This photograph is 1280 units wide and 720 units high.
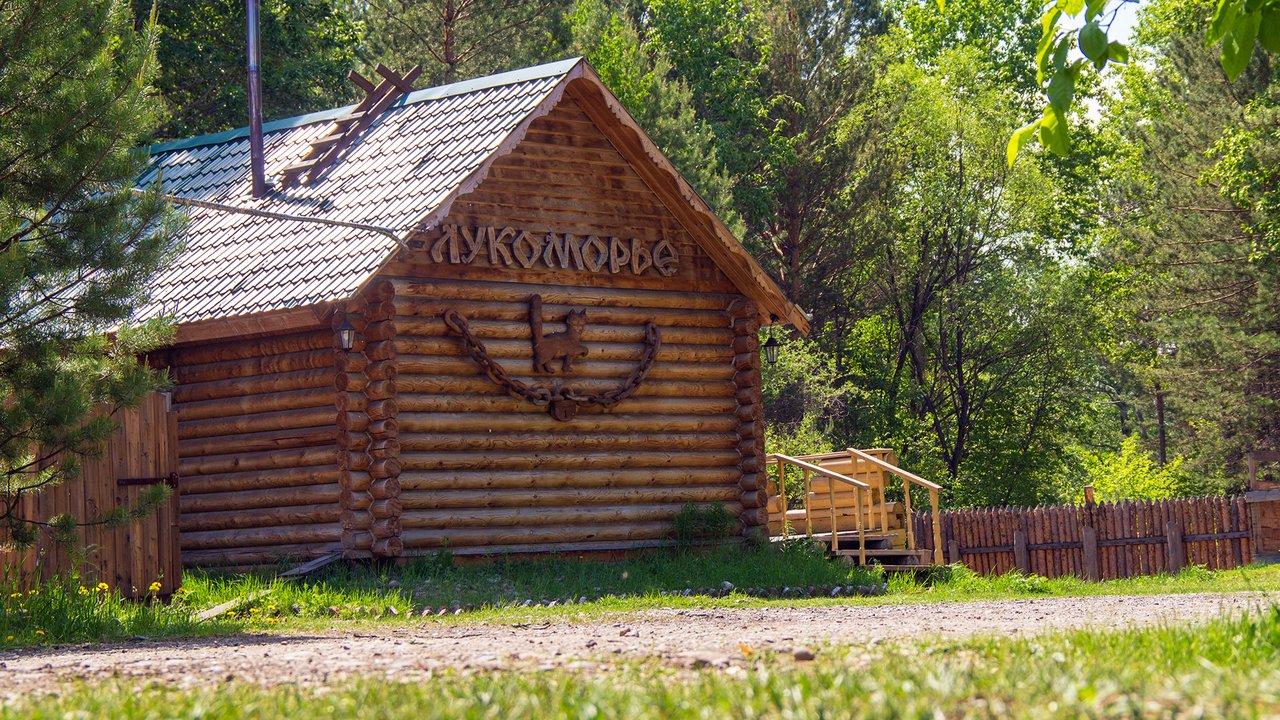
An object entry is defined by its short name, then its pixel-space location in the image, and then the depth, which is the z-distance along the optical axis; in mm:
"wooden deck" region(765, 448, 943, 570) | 21750
